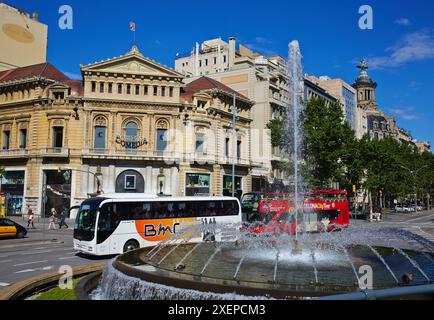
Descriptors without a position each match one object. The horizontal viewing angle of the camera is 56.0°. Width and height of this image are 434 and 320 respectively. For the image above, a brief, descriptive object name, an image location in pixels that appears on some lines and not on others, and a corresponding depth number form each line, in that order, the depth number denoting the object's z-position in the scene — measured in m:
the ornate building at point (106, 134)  47.56
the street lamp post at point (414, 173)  79.16
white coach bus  18.56
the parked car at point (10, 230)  28.19
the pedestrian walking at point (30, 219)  35.91
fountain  7.57
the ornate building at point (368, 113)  103.58
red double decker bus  25.47
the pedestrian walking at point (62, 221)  36.62
